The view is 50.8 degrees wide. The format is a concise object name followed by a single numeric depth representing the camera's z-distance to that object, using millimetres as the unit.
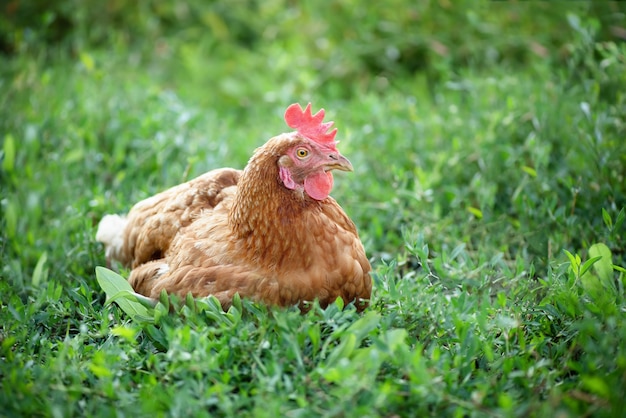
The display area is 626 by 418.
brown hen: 2641
